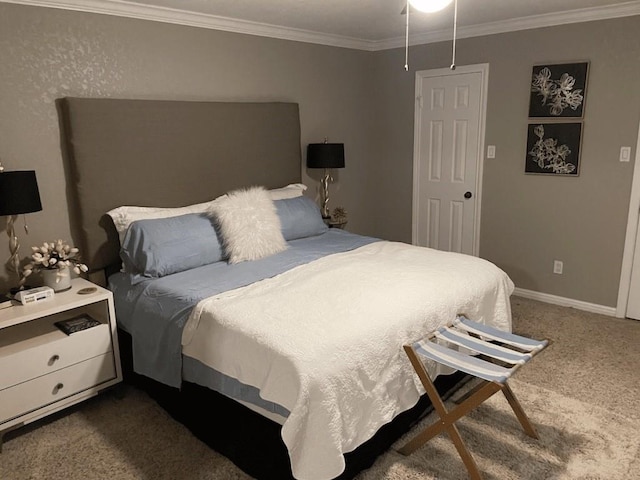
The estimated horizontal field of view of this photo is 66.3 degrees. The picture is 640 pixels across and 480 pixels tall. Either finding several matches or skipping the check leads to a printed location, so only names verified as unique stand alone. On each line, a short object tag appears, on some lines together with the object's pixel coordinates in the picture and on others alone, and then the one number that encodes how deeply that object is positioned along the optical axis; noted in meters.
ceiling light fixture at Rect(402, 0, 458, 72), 2.04
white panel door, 4.28
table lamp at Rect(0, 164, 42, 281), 2.46
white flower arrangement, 2.68
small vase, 2.70
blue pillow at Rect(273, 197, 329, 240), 3.54
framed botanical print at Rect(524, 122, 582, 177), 3.76
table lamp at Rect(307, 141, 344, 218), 4.18
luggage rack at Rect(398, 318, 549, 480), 2.03
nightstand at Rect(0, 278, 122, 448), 2.38
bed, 1.96
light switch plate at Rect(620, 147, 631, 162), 3.55
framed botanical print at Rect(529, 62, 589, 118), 3.66
